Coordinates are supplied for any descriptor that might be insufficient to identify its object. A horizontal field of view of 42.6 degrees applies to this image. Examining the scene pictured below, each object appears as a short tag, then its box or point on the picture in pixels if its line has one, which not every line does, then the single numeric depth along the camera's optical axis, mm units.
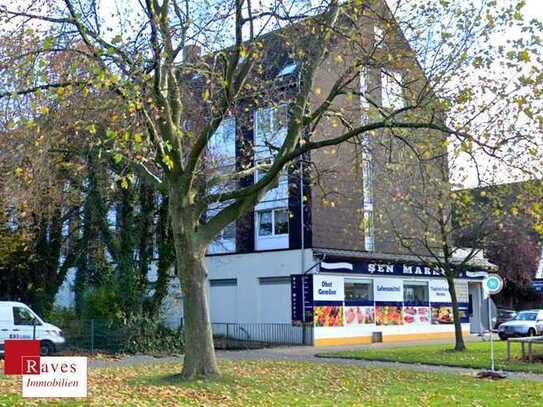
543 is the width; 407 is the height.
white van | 22328
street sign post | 18594
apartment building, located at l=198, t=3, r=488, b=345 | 25922
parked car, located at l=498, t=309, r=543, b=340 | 35906
